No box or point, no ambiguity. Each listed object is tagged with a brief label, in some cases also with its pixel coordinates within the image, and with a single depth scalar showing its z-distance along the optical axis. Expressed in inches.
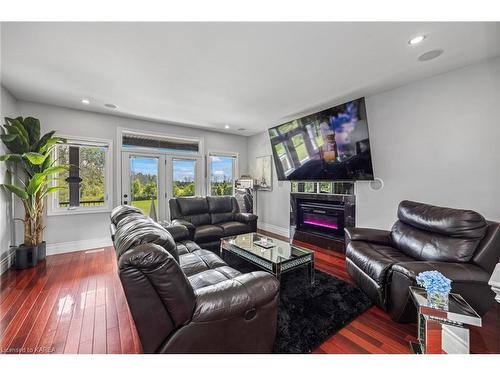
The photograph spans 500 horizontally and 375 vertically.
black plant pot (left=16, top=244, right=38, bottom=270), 117.3
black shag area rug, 64.4
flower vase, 52.2
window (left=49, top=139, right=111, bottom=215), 148.3
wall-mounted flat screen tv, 126.6
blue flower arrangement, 51.6
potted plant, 114.8
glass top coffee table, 91.9
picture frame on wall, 214.5
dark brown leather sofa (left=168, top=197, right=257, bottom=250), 139.2
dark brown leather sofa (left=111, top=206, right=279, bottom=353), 43.0
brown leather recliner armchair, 66.9
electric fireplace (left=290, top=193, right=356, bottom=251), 149.4
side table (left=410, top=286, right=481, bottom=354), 50.3
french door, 172.1
